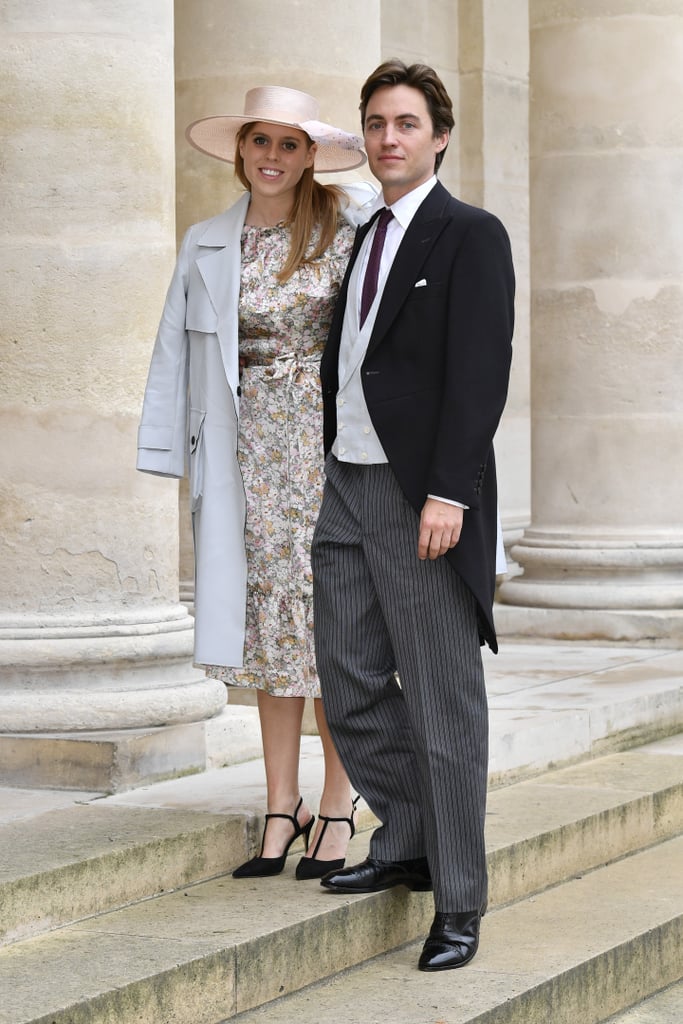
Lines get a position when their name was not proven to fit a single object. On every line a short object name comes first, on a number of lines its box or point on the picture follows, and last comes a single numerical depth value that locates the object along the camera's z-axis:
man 8.64
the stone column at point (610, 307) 19.27
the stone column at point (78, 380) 11.37
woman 9.55
